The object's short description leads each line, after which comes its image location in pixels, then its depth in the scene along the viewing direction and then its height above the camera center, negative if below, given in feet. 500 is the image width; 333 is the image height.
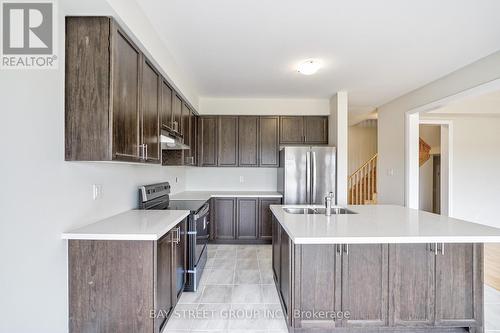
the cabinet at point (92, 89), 5.65 +1.58
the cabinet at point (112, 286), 5.61 -2.59
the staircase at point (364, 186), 23.40 -1.96
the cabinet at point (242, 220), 14.90 -3.17
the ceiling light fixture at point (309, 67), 10.50 +3.92
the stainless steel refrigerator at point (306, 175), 14.05 -0.60
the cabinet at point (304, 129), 16.02 +2.07
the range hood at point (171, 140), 8.99 +0.84
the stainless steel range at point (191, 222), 9.20 -2.13
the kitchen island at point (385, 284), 6.44 -2.94
